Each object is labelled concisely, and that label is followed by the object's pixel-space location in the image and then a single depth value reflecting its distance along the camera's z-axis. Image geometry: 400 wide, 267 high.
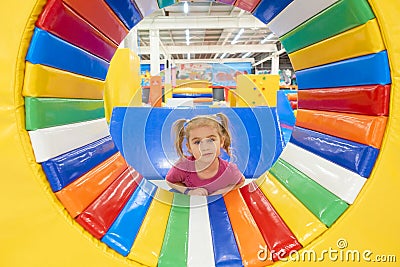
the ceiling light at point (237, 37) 10.41
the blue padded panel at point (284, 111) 3.27
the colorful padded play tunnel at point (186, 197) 0.73
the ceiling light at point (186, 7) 7.26
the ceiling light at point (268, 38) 11.34
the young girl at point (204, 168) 1.51
